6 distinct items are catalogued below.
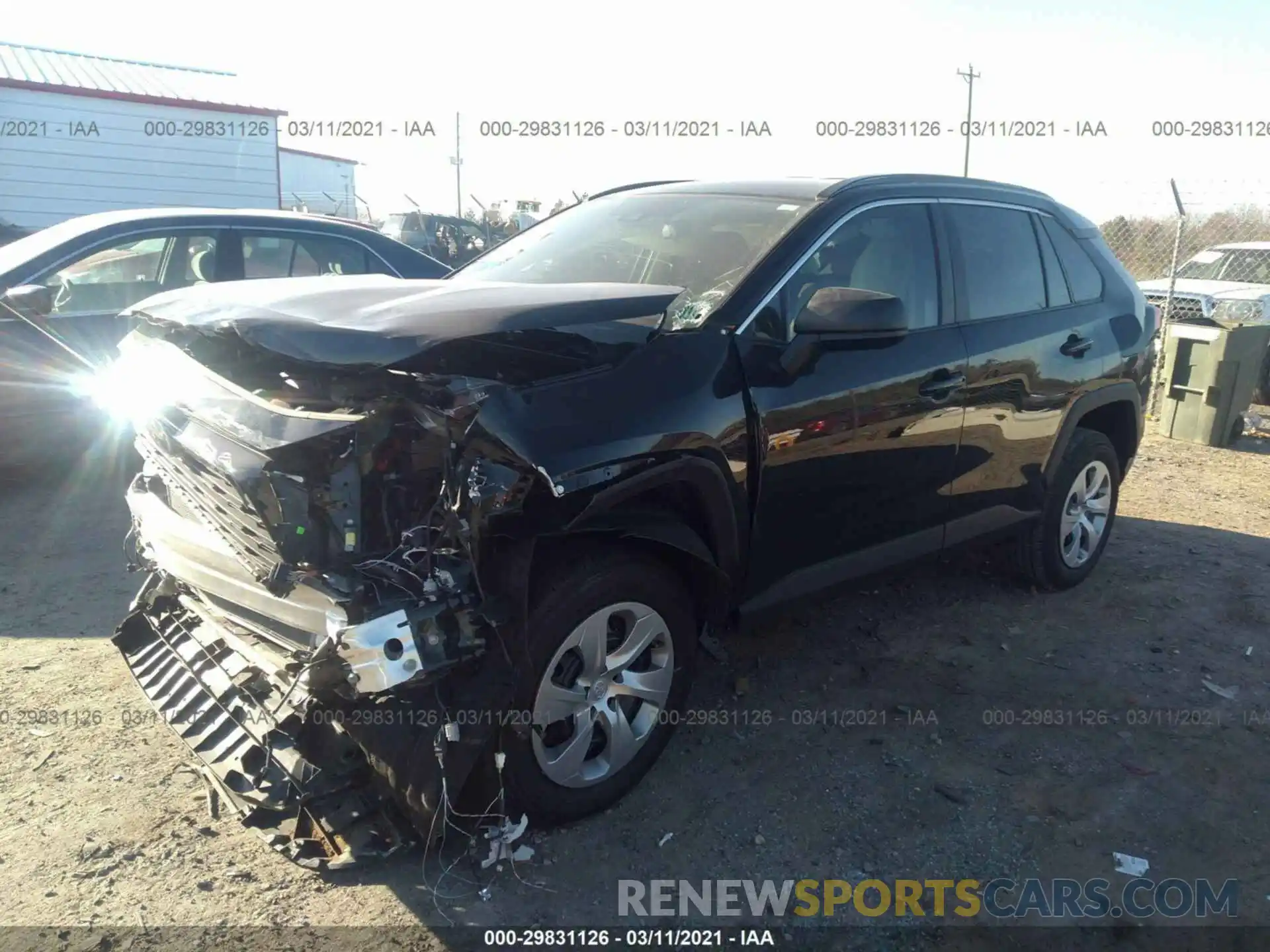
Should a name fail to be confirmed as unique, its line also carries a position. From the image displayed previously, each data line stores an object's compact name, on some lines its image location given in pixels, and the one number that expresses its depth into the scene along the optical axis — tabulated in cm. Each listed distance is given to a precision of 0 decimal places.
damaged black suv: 253
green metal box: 859
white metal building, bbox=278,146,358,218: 3131
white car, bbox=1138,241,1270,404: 1105
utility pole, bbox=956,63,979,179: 3195
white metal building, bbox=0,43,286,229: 1753
